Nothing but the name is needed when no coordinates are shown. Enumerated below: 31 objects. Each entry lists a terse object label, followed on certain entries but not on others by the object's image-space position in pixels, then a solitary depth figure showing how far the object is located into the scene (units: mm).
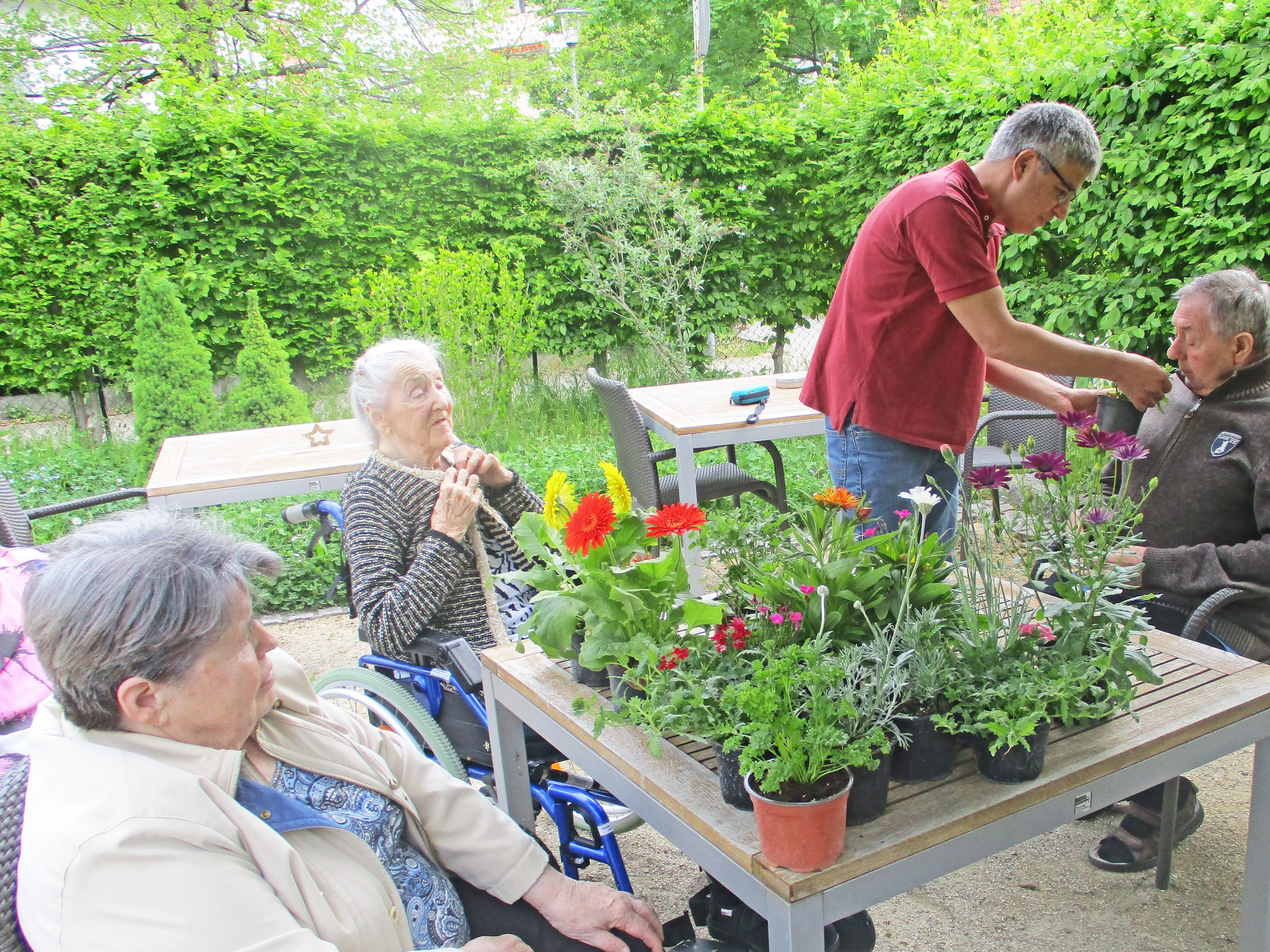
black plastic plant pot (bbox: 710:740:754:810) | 1249
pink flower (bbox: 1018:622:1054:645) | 1357
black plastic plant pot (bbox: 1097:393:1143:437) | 2693
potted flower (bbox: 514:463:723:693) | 1399
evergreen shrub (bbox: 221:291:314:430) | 6676
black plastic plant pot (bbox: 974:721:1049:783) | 1271
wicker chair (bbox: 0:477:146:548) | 2875
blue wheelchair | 1961
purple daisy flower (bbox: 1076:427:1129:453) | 1399
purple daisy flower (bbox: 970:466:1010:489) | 1359
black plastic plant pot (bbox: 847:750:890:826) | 1201
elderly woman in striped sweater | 2178
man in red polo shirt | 2262
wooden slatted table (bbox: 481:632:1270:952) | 1163
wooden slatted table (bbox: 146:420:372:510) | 3242
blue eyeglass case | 3975
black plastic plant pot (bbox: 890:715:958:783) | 1277
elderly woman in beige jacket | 1071
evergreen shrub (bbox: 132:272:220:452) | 6441
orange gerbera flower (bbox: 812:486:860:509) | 1414
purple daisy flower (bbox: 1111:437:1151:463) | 1384
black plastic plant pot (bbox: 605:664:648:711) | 1479
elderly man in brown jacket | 2254
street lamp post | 12664
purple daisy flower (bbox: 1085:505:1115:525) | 1320
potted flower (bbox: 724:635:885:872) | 1099
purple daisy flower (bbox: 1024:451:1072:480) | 1345
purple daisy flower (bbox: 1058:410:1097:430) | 1444
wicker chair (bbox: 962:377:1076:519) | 4125
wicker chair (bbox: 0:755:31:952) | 1076
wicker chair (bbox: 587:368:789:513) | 3699
